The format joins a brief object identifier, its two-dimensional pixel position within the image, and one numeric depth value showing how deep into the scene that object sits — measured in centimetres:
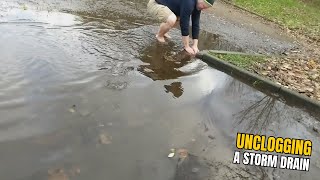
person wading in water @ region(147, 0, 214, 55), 436
